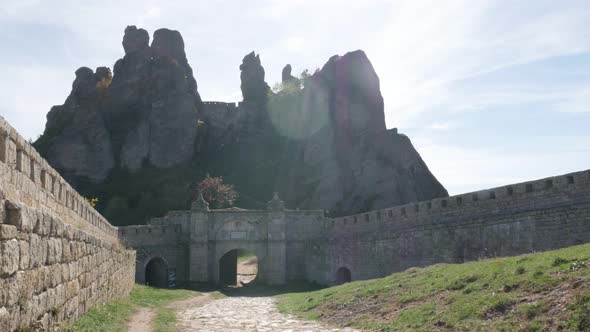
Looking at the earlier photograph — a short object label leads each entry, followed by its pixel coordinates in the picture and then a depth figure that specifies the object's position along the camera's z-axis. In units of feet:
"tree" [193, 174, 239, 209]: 176.09
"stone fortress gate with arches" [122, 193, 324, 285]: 116.67
